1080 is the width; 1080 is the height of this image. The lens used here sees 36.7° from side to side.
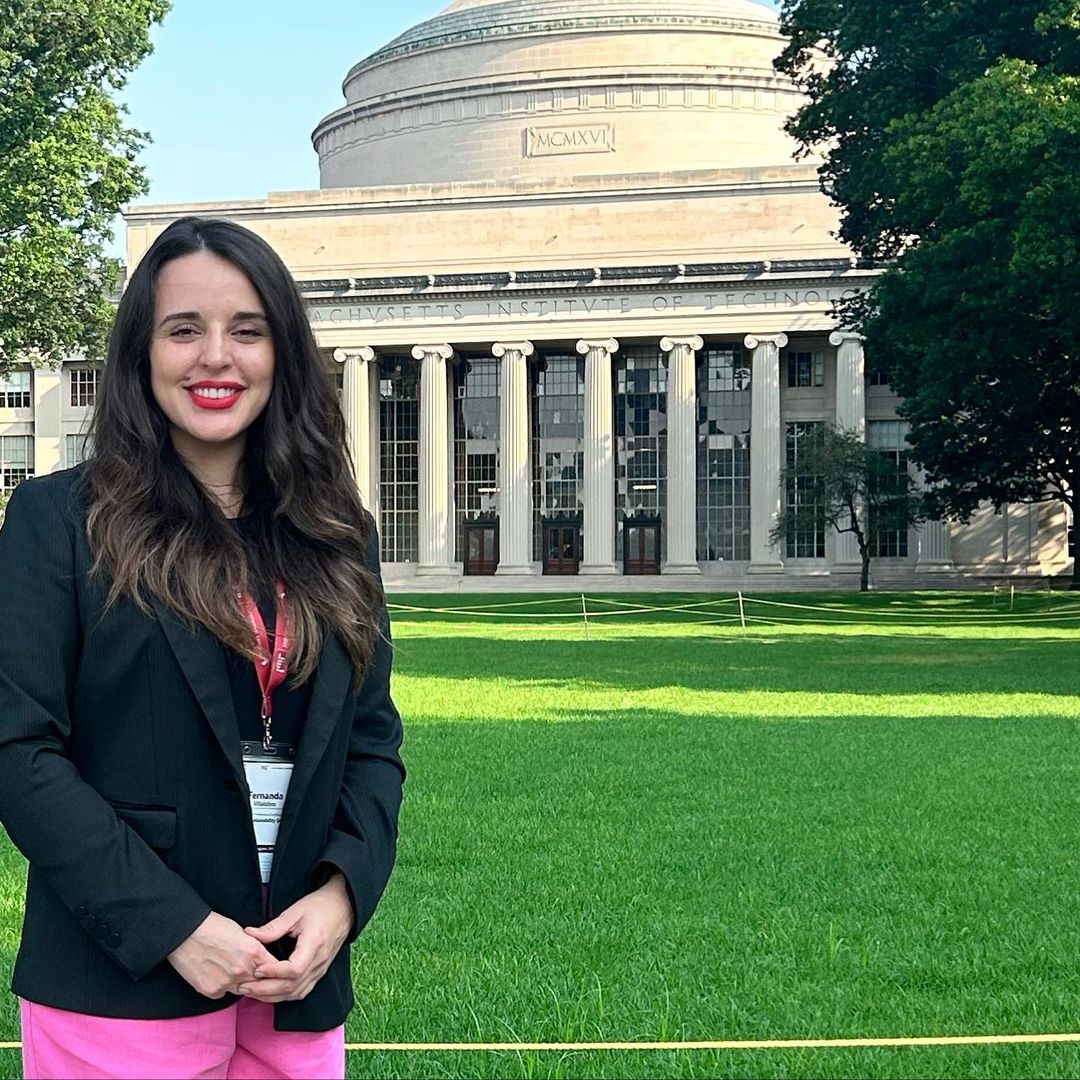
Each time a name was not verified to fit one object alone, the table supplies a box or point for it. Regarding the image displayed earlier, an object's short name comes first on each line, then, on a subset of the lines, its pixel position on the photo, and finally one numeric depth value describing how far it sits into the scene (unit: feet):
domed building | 259.60
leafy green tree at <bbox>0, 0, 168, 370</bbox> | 128.26
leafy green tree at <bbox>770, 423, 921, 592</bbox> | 222.89
